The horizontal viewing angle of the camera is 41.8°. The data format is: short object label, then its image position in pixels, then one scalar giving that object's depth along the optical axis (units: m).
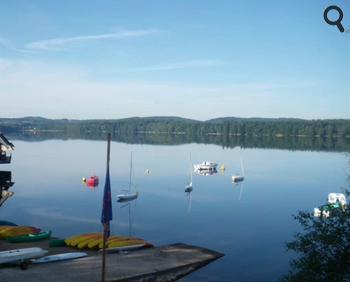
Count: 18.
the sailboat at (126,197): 60.22
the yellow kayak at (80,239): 32.44
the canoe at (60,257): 27.52
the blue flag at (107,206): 17.11
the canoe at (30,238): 33.03
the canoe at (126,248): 31.19
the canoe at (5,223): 39.35
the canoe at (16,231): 34.19
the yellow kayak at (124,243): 31.91
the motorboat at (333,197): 53.97
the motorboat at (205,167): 101.69
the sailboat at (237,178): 84.59
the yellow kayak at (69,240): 32.75
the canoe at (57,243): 32.53
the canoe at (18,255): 26.33
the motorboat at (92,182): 73.88
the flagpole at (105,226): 16.42
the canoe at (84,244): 32.00
